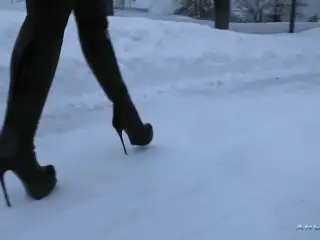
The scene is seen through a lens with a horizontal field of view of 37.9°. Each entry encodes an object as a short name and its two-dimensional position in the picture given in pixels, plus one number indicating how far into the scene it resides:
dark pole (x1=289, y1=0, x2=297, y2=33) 7.17
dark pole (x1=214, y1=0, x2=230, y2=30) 6.32
